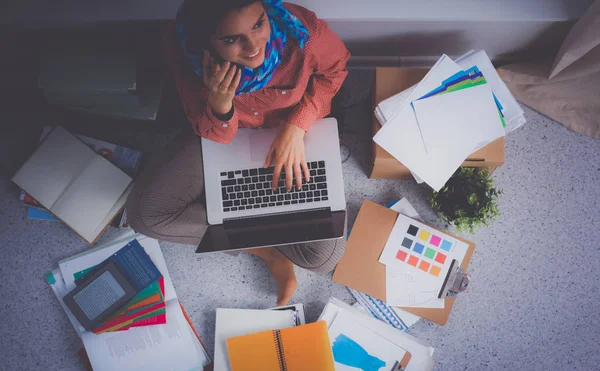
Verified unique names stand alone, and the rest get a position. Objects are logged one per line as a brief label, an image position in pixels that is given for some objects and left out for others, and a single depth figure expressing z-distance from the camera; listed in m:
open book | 1.40
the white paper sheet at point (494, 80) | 1.22
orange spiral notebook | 1.36
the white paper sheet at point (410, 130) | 1.19
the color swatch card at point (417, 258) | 1.38
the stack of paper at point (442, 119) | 1.19
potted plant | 1.29
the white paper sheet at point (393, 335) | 1.40
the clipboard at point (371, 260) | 1.40
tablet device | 1.39
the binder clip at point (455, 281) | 1.33
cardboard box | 1.25
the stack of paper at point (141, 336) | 1.42
